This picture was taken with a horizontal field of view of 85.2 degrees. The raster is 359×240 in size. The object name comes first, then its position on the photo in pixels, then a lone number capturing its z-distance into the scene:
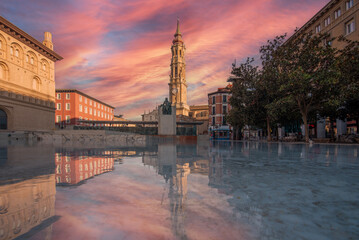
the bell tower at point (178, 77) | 91.25
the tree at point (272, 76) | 21.84
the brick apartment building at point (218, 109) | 61.23
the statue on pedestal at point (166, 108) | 27.20
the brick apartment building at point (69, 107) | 62.00
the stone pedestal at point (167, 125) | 26.95
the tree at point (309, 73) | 18.64
